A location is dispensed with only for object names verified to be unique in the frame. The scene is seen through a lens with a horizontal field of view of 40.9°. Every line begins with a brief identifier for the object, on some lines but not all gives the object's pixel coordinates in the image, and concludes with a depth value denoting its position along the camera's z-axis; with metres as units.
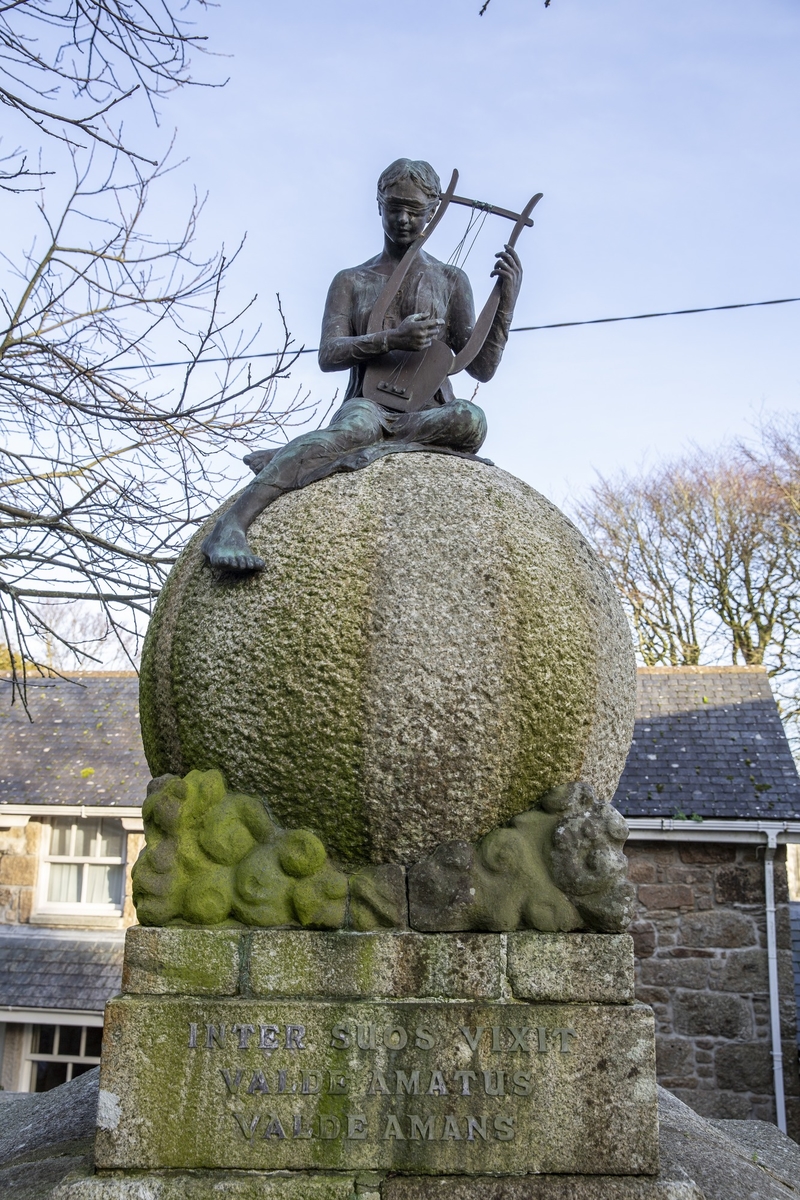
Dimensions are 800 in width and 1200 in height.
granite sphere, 3.10
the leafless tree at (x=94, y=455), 5.99
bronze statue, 3.67
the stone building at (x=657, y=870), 10.23
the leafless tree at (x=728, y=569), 21.30
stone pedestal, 2.83
